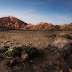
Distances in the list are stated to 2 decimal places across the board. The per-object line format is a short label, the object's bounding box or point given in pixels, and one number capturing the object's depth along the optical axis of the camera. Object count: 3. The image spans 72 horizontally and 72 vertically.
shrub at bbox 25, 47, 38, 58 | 4.69
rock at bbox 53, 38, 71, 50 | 6.07
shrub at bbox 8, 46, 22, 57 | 4.43
